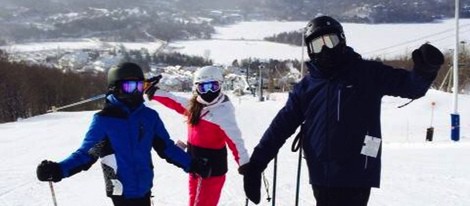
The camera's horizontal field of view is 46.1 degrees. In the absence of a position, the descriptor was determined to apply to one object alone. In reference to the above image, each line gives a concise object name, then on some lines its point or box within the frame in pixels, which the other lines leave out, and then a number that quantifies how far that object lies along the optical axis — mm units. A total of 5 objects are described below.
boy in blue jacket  3615
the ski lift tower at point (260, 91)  54262
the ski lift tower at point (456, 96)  15656
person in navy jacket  3018
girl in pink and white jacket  4645
